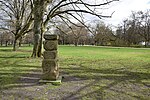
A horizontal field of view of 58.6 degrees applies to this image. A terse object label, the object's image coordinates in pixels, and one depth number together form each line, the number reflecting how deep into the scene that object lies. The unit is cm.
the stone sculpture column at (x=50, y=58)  519
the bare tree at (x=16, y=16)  2161
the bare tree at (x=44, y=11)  1187
